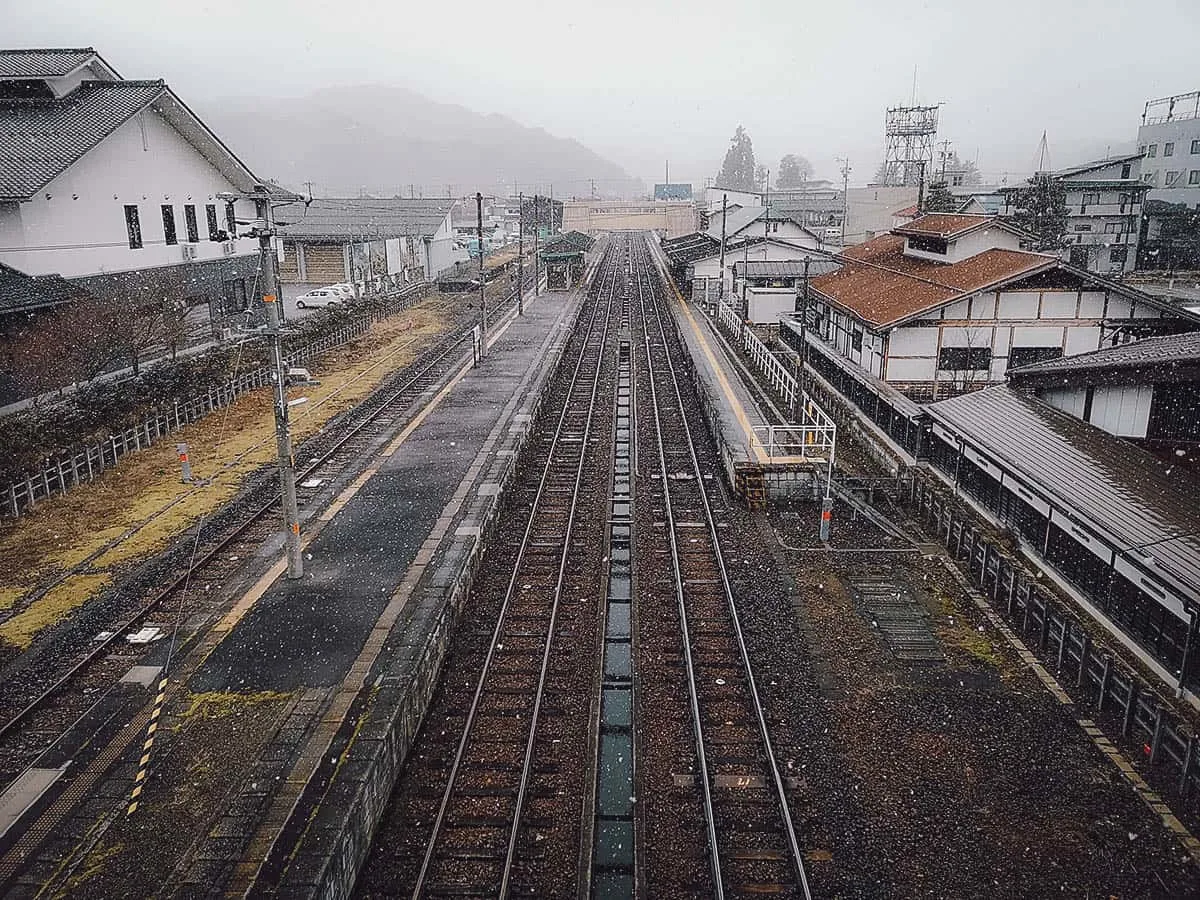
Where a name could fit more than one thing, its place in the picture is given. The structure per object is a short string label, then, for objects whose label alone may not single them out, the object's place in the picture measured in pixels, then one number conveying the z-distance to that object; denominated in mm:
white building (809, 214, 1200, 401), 22906
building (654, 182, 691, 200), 155088
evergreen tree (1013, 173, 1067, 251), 46812
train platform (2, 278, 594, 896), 7272
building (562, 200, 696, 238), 128050
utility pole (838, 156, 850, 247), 67875
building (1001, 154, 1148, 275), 49062
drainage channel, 8266
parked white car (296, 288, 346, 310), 43125
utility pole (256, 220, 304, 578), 10992
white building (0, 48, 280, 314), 23688
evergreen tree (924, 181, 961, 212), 51350
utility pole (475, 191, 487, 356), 31719
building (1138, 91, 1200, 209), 54531
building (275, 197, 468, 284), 51000
